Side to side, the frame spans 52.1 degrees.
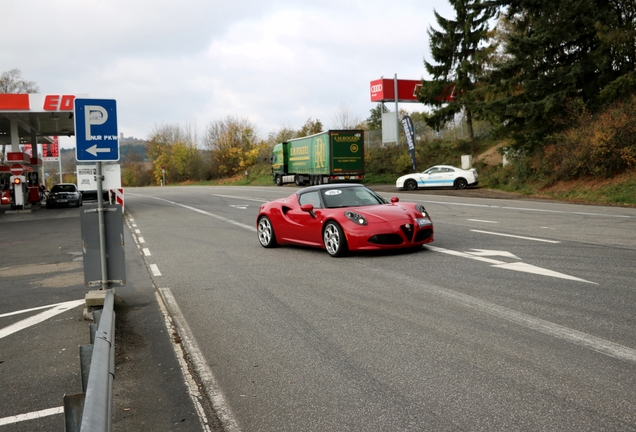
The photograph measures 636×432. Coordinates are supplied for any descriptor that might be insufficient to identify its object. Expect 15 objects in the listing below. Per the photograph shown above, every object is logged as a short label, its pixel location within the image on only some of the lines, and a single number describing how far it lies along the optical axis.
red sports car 11.00
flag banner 44.62
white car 35.22
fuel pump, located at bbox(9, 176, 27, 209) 34.21
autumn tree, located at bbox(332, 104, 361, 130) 75.44
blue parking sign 7.74
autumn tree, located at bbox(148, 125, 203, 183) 92.05
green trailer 41.09
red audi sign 55.57
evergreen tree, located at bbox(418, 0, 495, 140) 43.09
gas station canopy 31.34
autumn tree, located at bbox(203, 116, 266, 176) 84.56
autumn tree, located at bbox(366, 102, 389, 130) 78.44
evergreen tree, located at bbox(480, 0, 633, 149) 29.17
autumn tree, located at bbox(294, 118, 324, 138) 76.62
